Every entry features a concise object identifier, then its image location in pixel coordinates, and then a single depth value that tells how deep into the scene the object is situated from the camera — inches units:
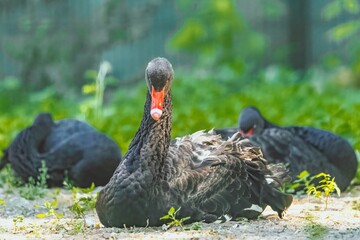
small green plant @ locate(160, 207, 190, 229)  536.1
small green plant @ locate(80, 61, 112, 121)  957.9
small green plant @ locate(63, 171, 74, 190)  760.7
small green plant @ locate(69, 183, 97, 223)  584.2
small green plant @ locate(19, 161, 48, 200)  695.7
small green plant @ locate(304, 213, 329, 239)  485.7
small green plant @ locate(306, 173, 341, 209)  583.5
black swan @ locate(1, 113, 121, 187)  767.7
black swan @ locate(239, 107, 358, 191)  719.1
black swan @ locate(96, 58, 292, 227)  542.3
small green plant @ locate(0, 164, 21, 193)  761.4
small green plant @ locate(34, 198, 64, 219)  570.6
